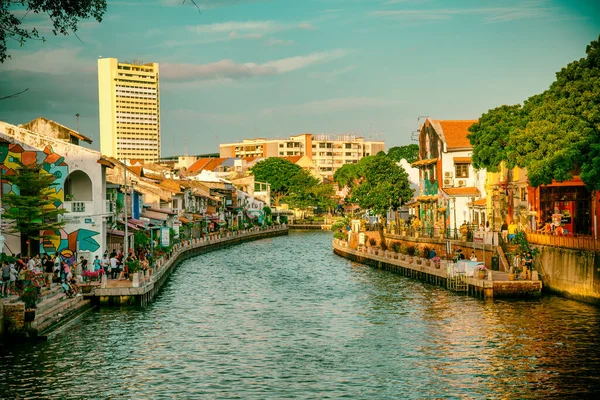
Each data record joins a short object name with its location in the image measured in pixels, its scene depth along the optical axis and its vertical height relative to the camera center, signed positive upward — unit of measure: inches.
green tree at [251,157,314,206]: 6870.1 +321.1
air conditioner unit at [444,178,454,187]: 3189.0 +102.4
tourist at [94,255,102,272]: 1983.3 -112.9
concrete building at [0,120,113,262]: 2130.9 +89.5
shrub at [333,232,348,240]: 3770.4 -109.8
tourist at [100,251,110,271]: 2027.6 -109.1
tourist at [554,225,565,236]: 1946.4 -56.2
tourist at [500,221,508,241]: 2249.3 -62.8
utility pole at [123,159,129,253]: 2282.7 -66.9
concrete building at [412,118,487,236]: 3065.9 +119.0
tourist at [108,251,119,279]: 2039.9 -121.2
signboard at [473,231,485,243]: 2315.8 -77.9
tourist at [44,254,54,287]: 1868.6 -103.6
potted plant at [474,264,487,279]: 1967.3 -149.7
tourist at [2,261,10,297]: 1526.6 -99.2
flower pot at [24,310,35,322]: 1391.5 -160.1
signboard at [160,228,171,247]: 2928.2 -73.3
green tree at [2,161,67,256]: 1943.0 +36.0
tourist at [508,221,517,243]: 2191.2 -64.5
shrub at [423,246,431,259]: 2768.7 -139.1
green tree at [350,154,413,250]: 3661.4 +98.0
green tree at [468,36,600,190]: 1738.4 +163.9
